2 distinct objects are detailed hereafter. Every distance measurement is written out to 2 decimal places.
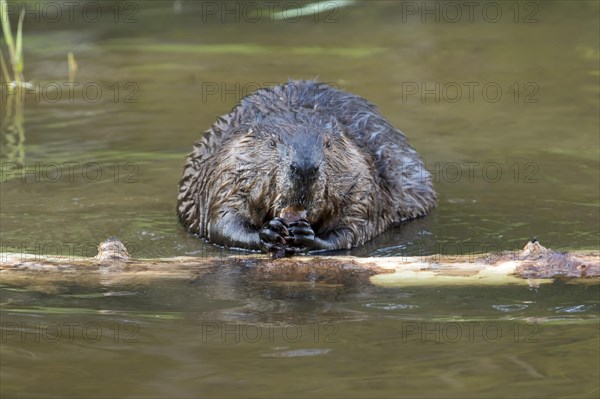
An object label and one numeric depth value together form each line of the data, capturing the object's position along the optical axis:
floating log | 10.83
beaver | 12.66
